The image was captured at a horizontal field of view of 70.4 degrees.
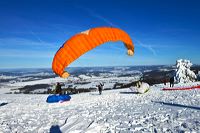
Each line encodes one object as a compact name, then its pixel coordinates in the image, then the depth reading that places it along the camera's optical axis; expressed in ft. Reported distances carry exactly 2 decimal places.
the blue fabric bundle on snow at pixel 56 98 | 38.65
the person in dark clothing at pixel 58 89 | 39.08
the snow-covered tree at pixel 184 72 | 102.36
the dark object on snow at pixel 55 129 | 19.12
